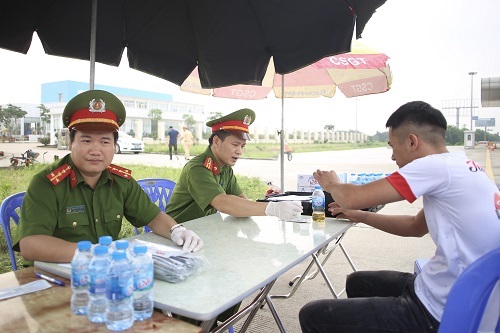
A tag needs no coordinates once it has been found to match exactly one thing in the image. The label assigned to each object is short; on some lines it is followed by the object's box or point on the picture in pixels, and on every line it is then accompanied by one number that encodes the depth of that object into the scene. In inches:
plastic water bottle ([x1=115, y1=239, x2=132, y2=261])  40.2
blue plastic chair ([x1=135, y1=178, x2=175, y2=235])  121.6
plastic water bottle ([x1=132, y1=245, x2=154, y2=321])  39.6
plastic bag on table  50.2
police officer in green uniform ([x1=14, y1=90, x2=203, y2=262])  63.1
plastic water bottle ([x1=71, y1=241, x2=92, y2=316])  41.1
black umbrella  101.2
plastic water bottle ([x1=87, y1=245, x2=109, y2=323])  38.7
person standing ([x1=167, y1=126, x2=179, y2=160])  587.5
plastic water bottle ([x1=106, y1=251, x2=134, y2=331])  37.6
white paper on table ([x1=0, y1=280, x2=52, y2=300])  46.3
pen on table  51.0
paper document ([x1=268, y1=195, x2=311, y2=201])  106.8
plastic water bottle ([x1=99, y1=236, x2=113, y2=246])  43.2
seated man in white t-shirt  57.2
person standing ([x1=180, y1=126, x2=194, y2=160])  580.1
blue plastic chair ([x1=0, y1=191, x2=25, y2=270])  73.8
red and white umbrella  182.9
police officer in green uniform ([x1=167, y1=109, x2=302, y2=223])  92.9
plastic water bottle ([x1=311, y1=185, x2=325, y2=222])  93.7
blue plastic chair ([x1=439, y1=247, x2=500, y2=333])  47.8
